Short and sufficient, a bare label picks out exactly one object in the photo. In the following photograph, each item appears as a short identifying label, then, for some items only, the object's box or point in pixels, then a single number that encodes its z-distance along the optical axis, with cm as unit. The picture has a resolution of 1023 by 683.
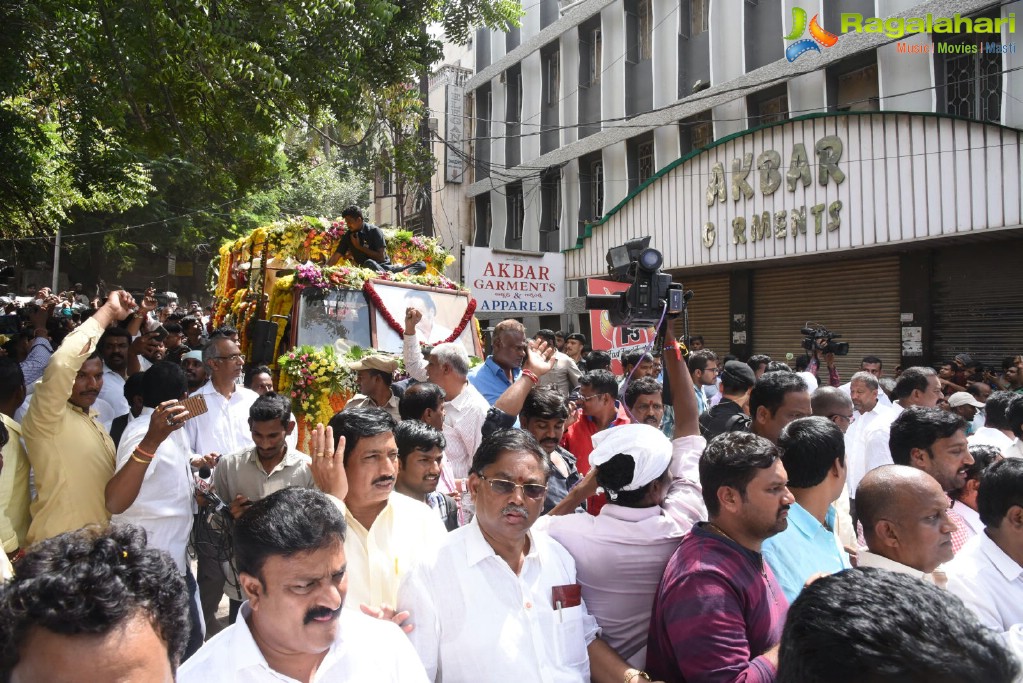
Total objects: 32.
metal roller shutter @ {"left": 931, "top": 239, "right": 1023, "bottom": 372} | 1006
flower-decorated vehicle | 644
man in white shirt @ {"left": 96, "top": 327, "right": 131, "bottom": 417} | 549
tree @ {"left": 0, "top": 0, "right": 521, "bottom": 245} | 541
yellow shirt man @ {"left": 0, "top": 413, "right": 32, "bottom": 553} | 313
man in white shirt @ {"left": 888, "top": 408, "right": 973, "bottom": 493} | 352
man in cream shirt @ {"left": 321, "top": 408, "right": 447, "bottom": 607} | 250
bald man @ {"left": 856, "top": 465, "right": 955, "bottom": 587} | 245
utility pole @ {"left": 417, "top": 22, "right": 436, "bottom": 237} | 1927
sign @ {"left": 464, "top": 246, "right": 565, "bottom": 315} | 1344
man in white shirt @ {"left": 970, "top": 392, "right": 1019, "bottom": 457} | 443
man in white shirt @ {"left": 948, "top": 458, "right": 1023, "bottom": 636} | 239
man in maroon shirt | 203
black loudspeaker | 587
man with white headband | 249
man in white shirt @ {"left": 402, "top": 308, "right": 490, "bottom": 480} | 432
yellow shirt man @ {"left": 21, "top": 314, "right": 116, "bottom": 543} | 319
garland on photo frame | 723
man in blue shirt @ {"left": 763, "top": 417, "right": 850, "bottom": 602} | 267
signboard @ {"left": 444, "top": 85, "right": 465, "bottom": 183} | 2044
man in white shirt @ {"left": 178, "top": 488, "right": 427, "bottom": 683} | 183
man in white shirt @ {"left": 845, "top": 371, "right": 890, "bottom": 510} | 525
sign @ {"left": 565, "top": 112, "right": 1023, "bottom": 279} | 922
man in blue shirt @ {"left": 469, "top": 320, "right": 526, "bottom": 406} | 504
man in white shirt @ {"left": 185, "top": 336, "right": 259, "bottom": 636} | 448
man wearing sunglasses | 219
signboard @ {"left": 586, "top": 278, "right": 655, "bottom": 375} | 846
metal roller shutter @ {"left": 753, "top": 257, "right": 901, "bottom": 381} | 1145
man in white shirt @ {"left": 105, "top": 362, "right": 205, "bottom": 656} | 313
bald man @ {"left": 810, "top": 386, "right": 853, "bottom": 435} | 481
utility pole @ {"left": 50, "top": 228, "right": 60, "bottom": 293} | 1967
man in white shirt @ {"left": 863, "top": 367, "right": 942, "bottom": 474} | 527
